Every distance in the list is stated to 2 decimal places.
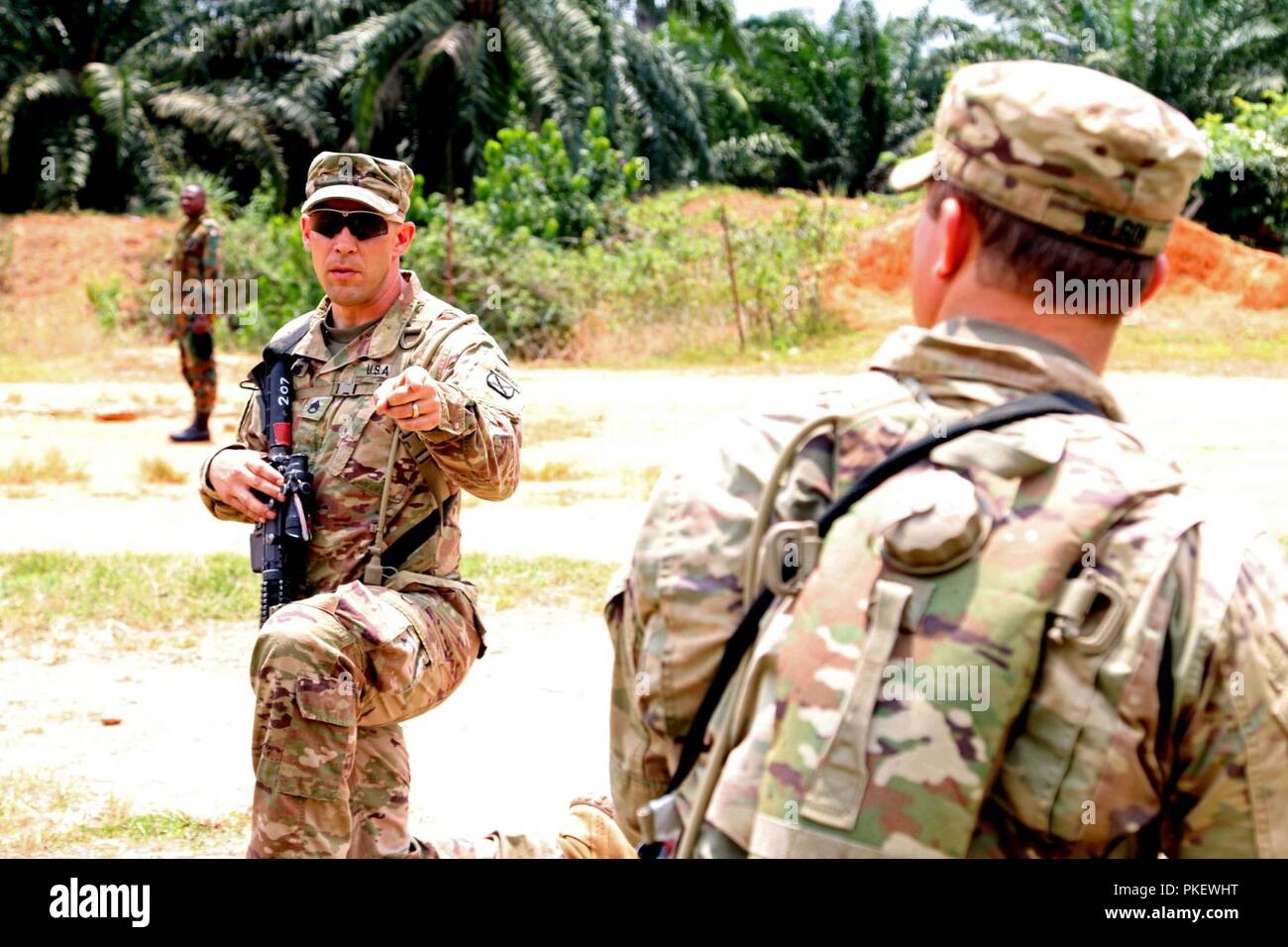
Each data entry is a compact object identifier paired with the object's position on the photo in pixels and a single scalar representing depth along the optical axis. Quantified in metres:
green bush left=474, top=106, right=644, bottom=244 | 22.47
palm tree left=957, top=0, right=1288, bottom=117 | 27.89
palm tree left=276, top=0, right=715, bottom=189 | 25.39
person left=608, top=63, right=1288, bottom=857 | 1.73
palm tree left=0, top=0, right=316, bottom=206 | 27.89
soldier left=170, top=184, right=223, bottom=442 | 12.38
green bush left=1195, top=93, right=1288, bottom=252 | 24.50
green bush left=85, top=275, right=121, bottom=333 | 22.64
